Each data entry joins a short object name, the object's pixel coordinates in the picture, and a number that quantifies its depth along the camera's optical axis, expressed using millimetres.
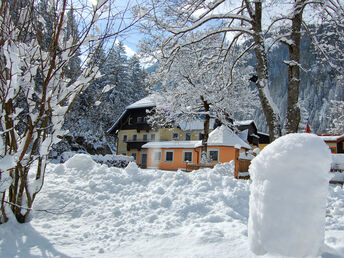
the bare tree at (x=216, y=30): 6691
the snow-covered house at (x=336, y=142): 25728
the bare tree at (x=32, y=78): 3699
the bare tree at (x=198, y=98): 20188
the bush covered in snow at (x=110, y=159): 22641
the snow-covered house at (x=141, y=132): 33594
